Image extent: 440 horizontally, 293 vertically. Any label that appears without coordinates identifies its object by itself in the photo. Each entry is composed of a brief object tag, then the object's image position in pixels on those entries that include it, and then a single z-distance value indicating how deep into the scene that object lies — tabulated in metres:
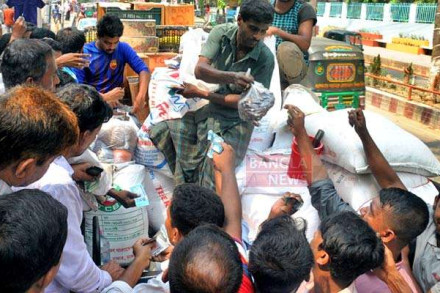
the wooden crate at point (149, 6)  6.20
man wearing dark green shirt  2.63
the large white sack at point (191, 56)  2.97
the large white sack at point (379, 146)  2.75
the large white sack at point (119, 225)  2.53
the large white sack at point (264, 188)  2.79
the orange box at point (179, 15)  6.22
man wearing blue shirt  3.47
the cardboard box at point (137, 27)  4.76
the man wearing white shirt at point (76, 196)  1.67
